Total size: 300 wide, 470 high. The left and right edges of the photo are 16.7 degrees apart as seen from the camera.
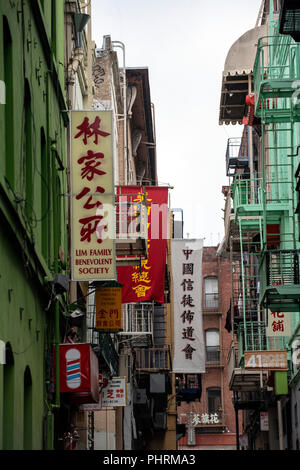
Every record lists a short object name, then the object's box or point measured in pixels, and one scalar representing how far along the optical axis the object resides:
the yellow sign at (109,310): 23.75
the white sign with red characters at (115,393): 25.53
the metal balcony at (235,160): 42.88
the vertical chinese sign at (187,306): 36.59
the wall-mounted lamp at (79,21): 24.28
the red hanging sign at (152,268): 26.59
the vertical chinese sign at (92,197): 18.45
